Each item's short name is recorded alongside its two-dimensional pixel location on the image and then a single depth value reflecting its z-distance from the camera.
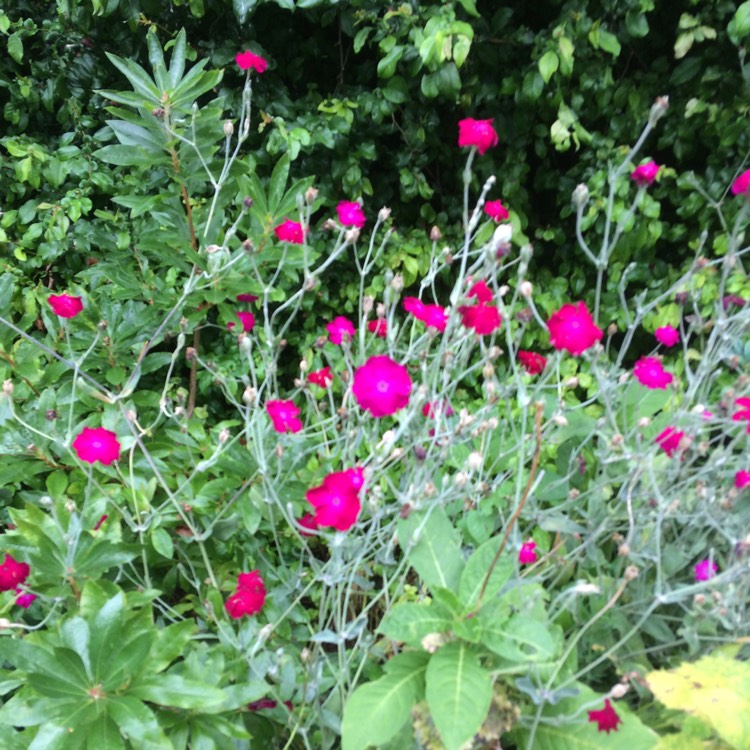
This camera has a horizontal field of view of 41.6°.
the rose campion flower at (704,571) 0.63
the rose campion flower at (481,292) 0.69
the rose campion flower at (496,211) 0.77
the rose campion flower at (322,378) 0.74
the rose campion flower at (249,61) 0.78
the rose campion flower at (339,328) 0.80
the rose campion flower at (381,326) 0.77
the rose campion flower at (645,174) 0.73
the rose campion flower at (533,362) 0.74
